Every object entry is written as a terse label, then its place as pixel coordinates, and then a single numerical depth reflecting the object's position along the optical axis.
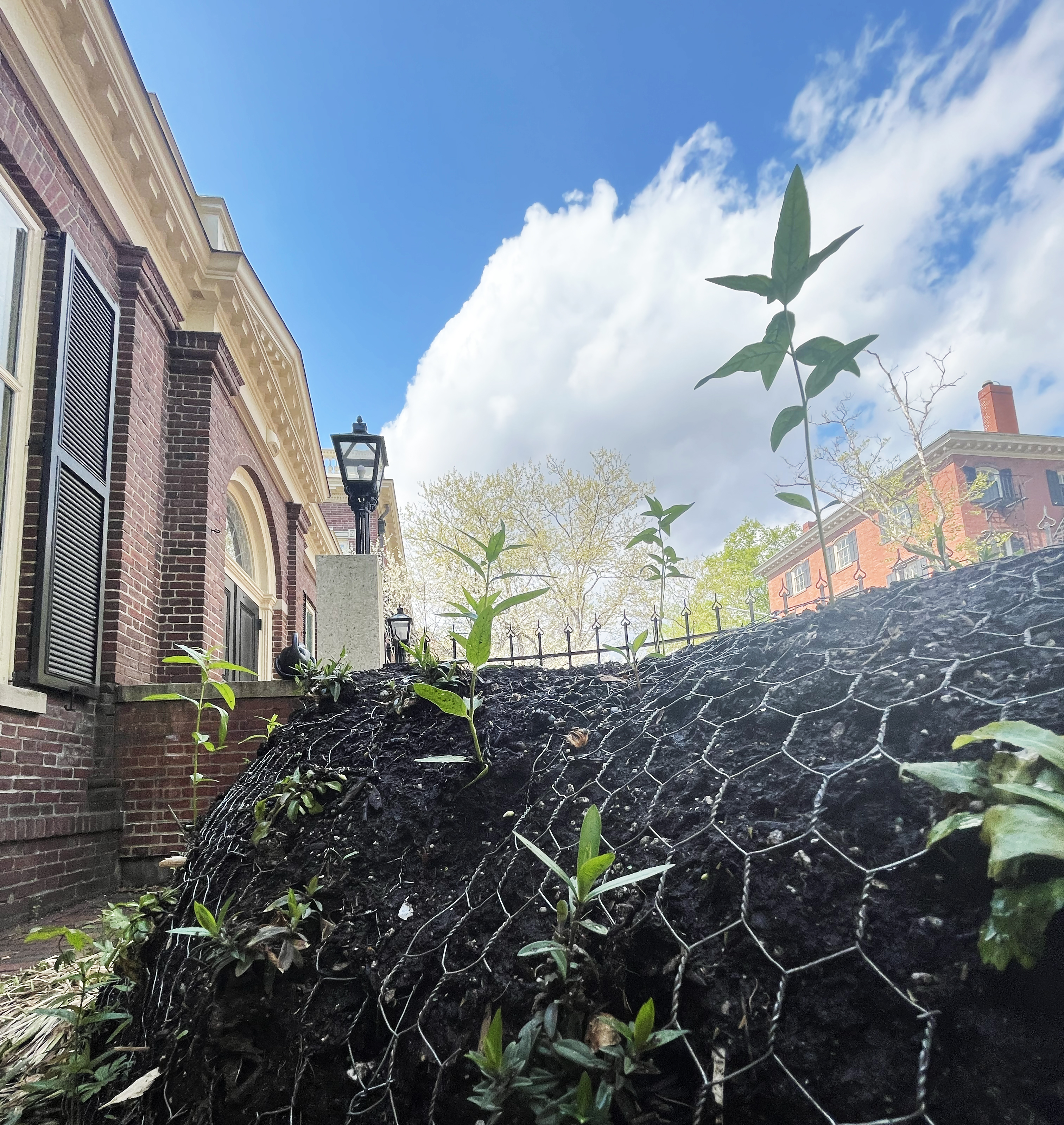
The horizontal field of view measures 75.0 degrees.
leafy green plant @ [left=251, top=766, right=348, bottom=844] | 1.77
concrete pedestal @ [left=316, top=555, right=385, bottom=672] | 4.93
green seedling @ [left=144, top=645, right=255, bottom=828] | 2.31
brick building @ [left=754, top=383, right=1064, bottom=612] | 16.86
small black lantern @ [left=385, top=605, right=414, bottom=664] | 6.19
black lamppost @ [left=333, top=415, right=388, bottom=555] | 5.40
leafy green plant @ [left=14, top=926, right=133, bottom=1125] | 1.44
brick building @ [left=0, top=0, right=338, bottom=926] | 4.04
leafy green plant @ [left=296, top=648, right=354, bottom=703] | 2.61
